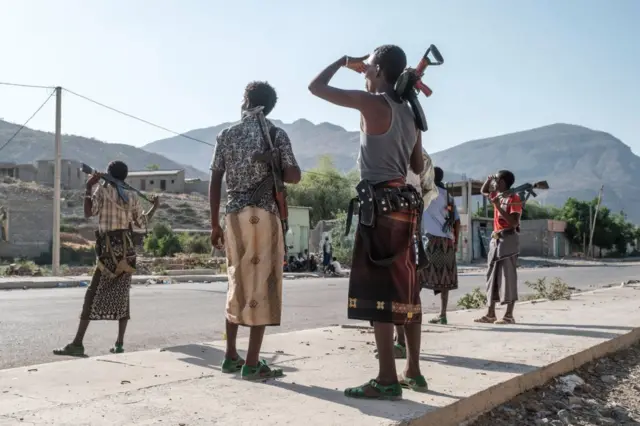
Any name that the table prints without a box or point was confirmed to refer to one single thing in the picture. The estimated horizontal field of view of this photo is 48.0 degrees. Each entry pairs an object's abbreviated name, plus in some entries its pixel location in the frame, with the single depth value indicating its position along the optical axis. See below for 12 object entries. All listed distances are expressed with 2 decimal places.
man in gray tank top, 3.88
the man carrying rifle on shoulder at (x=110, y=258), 6.07
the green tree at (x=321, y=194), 58.97
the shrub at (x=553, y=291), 12.34
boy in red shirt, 8.12
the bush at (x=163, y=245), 41.75
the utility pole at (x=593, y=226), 63.44
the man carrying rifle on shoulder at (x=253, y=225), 4.35
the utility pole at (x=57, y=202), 22.48
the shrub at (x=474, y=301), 11.27
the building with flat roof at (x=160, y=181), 85.12
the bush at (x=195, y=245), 42.34
